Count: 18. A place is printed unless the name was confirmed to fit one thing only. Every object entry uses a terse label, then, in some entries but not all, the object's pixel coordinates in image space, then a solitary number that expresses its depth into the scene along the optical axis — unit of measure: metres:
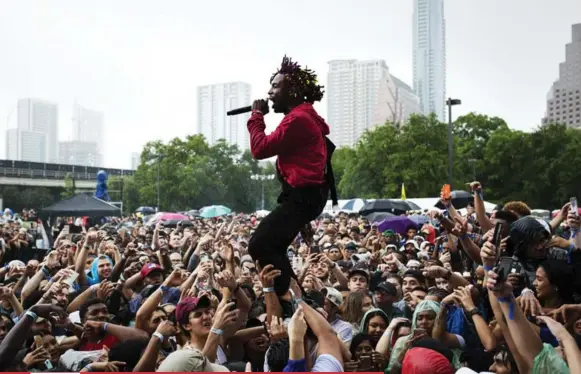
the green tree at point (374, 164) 56.78
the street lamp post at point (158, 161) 69.19
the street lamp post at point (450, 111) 27.09
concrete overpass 91.31
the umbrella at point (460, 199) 19.66
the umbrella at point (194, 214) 38.28
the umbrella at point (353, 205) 33.97
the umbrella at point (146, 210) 48.70
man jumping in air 4.80
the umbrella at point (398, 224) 17.59
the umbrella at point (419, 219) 19.03
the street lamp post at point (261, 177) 66.00
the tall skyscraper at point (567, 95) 86.89
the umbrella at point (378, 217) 21.28
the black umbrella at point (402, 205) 24.90
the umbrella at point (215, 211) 27.88
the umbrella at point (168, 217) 27.74
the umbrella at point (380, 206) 24.48
